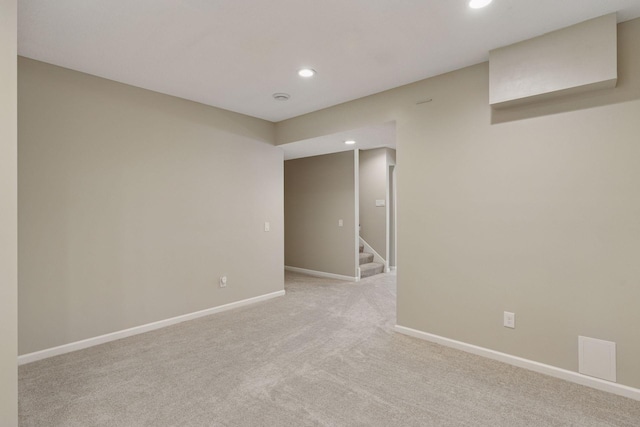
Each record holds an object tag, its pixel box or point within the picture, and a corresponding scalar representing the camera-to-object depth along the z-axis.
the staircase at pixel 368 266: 6.09
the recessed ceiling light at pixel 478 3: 2.02
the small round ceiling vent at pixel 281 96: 3.58
